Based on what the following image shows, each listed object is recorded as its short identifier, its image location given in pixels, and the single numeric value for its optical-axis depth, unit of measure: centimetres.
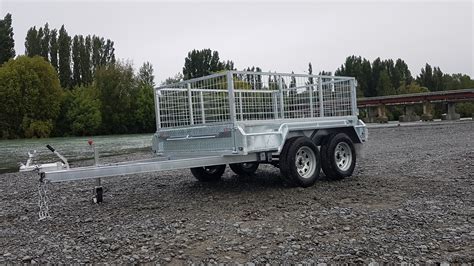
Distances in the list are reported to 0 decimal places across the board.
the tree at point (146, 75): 8143
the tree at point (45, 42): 8169
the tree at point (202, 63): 9550
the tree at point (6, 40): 7325
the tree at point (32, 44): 8150
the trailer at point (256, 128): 738
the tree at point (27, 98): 6519
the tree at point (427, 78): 9888
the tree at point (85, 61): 8381
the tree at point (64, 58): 8118
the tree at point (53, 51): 8144
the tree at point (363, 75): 9612
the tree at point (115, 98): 7288
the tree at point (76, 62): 8276
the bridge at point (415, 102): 5722
